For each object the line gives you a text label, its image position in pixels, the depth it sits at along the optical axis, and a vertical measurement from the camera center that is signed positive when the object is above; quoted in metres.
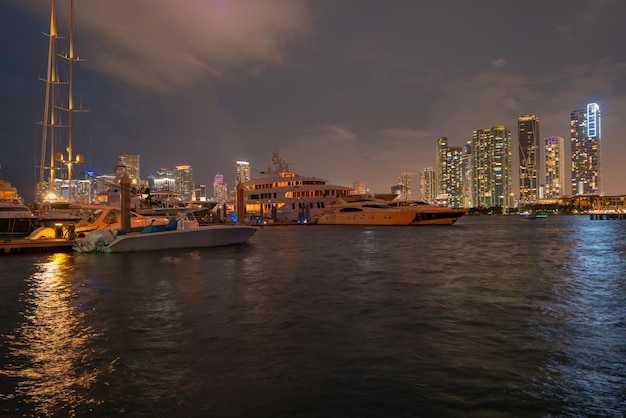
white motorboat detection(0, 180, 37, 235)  55.00 +0.02
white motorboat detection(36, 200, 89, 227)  57.75 +0.39
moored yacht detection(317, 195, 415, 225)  76.00 +0.00
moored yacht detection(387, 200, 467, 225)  75.38 -0.32
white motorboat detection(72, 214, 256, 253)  29.91 -1.56
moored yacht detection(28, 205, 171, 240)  37.03 -0.55
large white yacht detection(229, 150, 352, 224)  93.50 +4.31
